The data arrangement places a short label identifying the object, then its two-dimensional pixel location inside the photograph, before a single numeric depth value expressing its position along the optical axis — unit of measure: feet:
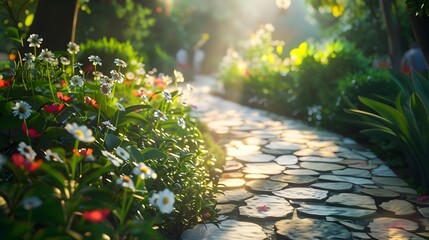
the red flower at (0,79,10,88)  12.08
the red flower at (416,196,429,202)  13.25
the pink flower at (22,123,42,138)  9.29
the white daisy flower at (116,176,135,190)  7.58
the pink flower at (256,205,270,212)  12.43
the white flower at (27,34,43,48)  11.91
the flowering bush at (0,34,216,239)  6.75
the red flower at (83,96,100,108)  11.73
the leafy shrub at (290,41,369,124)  28.84
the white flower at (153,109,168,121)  11.90
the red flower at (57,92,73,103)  11.49
